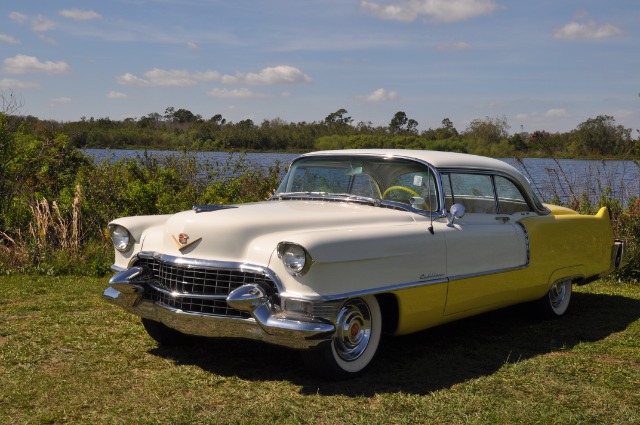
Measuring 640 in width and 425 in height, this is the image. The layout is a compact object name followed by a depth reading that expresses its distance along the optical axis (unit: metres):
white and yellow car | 4.68
